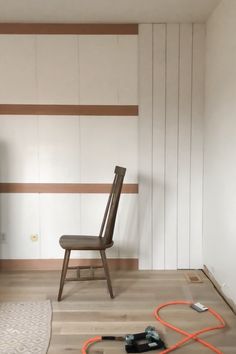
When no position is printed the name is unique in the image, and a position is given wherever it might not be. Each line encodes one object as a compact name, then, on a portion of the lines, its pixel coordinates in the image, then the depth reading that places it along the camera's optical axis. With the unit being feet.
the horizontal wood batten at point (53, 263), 11.78
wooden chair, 9.48
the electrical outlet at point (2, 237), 11.72
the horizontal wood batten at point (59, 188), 11.66
